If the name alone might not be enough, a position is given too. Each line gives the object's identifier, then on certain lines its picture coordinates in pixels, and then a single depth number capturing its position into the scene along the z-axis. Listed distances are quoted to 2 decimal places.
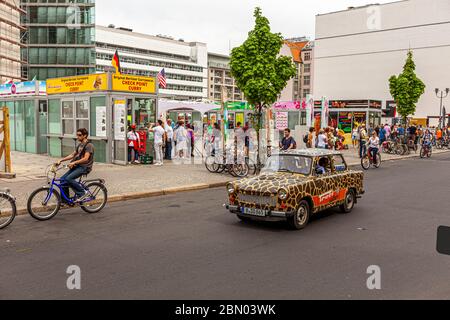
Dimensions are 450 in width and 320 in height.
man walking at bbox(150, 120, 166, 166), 18.42
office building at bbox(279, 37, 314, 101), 97.06
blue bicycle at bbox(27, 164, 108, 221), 9.24
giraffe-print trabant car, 8.27
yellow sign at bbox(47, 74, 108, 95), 18.42
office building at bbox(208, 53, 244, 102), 148.50
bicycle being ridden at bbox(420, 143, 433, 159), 26.98
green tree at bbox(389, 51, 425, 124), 33.22
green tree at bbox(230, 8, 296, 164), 16.55
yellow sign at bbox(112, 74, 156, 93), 18.29
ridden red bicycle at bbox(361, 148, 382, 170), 20.05
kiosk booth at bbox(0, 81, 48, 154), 22.83
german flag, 21.42
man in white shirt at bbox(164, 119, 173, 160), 20.42
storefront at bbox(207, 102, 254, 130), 39.06
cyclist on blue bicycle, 9.68
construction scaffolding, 60.75
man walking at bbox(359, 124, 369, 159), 21.45
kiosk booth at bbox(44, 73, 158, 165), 18.16
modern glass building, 79.12
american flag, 28.31
